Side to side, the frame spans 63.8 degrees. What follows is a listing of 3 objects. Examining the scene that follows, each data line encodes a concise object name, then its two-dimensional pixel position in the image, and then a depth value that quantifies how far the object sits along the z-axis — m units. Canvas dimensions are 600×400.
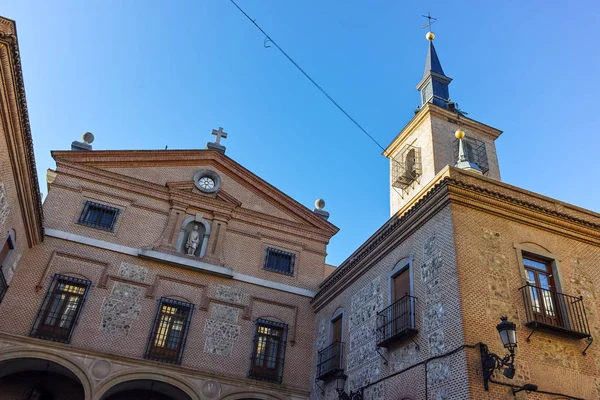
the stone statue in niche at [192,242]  17.70
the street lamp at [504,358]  9.11
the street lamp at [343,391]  12.98
